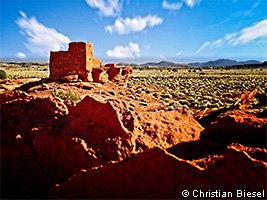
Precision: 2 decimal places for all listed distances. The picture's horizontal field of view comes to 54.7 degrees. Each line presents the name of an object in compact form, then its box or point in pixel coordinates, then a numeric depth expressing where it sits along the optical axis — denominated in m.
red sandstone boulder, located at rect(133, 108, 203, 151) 6.27
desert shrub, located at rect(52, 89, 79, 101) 18.17
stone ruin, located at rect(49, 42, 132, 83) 23.88
